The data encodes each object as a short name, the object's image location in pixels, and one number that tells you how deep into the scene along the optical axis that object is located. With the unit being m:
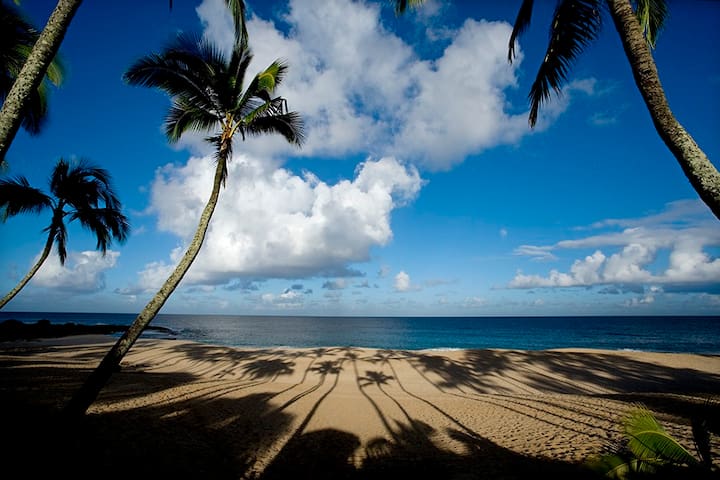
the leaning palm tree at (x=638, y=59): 3.13
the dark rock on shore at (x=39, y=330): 25.78
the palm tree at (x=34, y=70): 2.99
